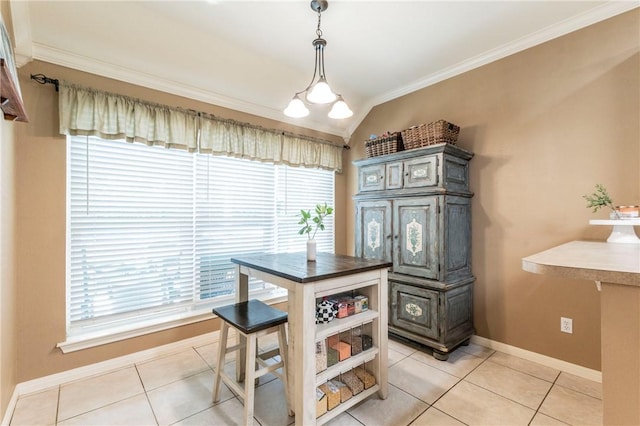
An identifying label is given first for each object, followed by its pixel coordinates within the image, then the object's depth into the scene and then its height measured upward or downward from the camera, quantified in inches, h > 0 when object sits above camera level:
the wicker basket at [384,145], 114.4 +29.9
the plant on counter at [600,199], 74.7 +4.2
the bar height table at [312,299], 60.7 -20.7
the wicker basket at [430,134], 100.3 +30.1
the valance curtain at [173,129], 85.6 +32.8
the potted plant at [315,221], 79.9 -2.7
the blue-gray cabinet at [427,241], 97.4 -9.5
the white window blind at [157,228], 90.1 -4.3
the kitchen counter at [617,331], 35.9 -15.4
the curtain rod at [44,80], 81.1 +40.3
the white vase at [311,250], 81.6 -9.9
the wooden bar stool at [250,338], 63.9 -30.5
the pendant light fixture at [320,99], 73.2 +32.2
